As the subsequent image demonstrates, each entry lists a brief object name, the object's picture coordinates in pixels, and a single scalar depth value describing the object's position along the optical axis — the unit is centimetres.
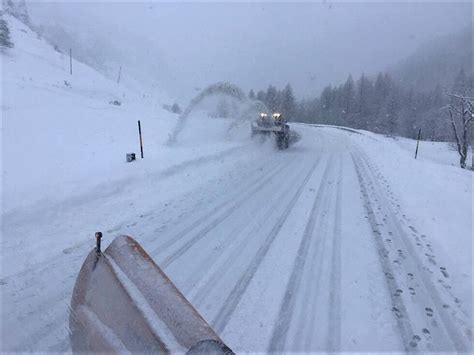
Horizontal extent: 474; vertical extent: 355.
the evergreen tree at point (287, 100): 9225
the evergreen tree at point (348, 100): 8619
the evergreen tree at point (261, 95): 10478
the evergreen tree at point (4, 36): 4037
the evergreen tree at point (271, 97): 9462
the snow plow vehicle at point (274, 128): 2298
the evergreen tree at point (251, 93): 11520
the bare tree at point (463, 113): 2616
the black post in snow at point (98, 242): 299
